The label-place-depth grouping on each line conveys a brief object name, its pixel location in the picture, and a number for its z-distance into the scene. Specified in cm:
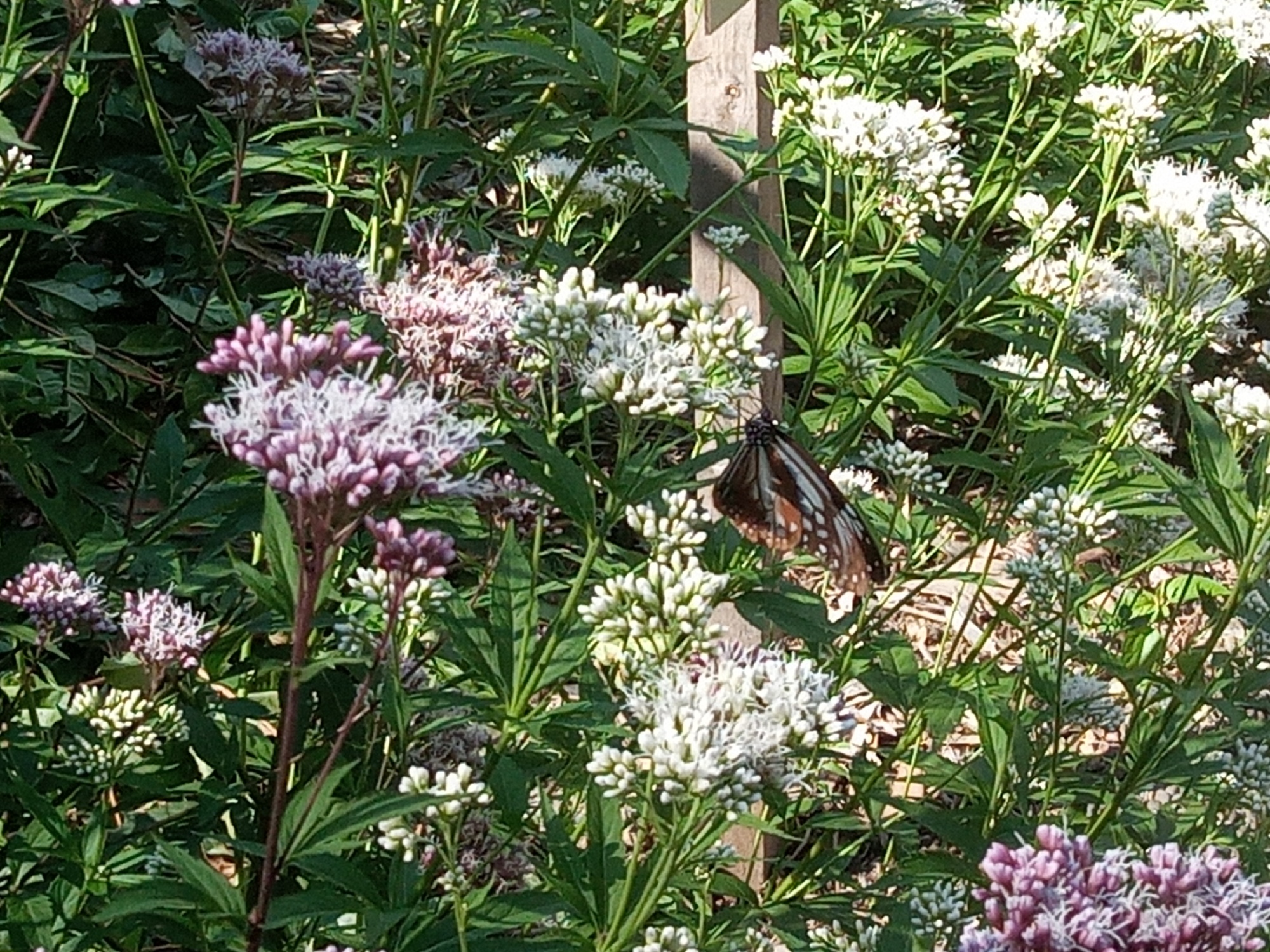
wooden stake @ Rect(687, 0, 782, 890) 267
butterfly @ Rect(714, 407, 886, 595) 231
